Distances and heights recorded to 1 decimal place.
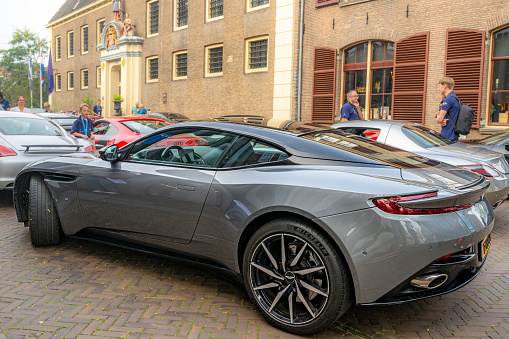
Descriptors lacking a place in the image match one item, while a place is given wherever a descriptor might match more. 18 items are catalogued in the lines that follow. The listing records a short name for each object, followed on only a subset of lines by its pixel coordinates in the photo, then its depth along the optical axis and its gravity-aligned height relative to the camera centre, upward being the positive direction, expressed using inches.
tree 2503.7 +221.5
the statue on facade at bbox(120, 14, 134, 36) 1032.8 +180.1
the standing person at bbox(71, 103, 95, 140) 360.5 -13.9
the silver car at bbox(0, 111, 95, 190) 257.9 -21.0
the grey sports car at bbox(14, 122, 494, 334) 107.2 -26.2
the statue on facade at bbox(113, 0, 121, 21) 1064.8 +227.5
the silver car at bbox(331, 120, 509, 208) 226.1 -18.4
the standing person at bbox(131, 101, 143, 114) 927.2 -0.9
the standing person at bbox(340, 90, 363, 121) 350.3 +3.0
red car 375.9 -15.8
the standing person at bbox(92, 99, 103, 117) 1088.2 -1.7
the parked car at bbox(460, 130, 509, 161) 285.0 -17.6
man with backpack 319.6 +3.5
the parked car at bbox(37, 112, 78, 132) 515.2 -12.6
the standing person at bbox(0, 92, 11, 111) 513.8 +2.9
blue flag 1187.3 +74.7
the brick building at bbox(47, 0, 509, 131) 478.3 +76.9
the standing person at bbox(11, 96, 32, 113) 492.2 +1.9
